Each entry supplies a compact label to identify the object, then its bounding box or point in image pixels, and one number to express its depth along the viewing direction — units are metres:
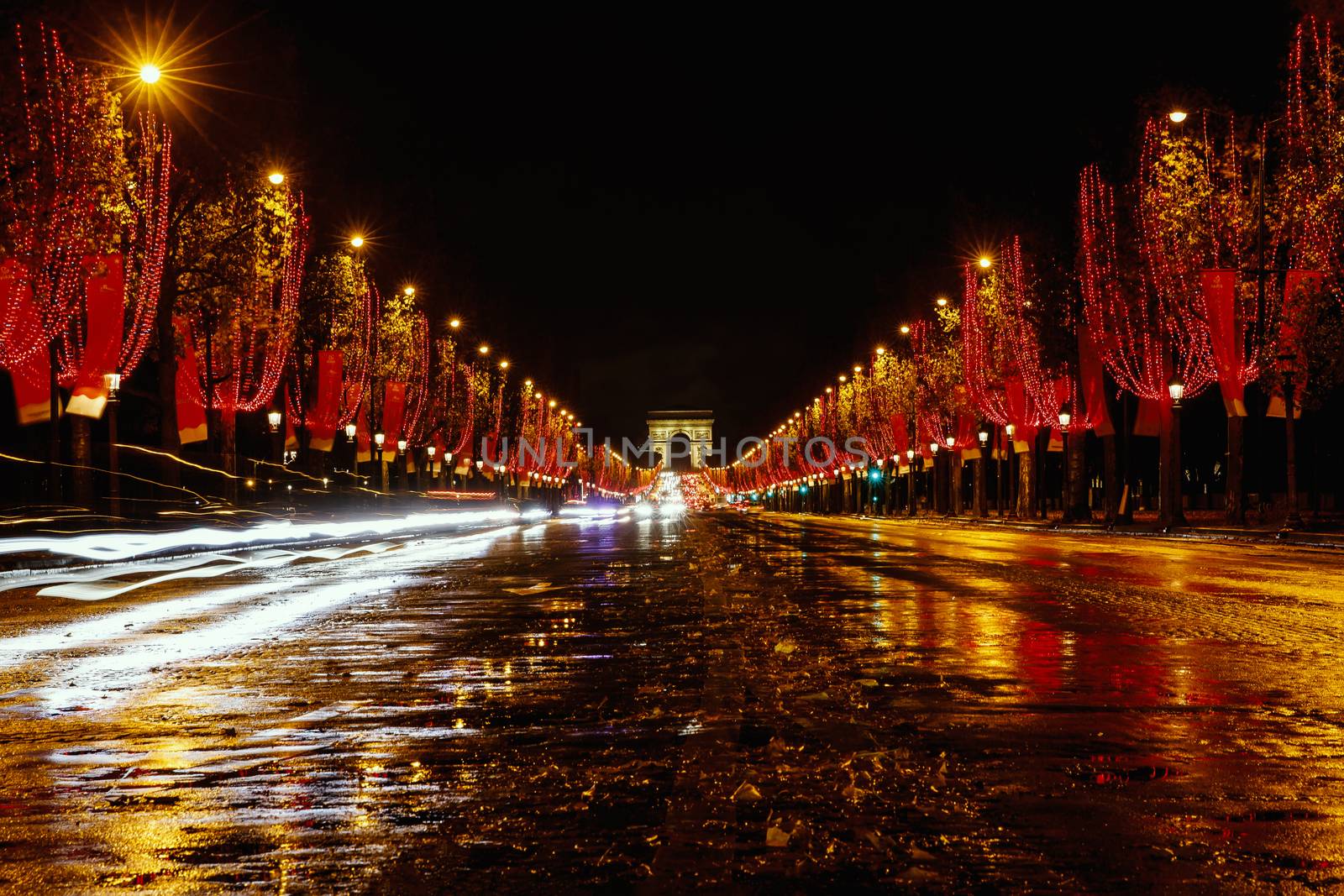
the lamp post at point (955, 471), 82.75
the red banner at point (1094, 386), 55.28
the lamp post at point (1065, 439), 55.56
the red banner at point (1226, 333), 43.47
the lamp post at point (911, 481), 95.62
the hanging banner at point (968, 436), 78.12
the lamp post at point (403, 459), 73.20
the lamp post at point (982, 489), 78.94
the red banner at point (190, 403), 47.12
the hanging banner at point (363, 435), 69.81
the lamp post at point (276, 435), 49.03
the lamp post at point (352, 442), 57.41
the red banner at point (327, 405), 56.22
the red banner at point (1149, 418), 52.91
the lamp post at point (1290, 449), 40.34
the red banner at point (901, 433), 94.12
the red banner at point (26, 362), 32.31
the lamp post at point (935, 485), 87.16
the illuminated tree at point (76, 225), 30.06
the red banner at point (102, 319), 36.62
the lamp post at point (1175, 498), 49.81
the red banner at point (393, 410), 68.06
